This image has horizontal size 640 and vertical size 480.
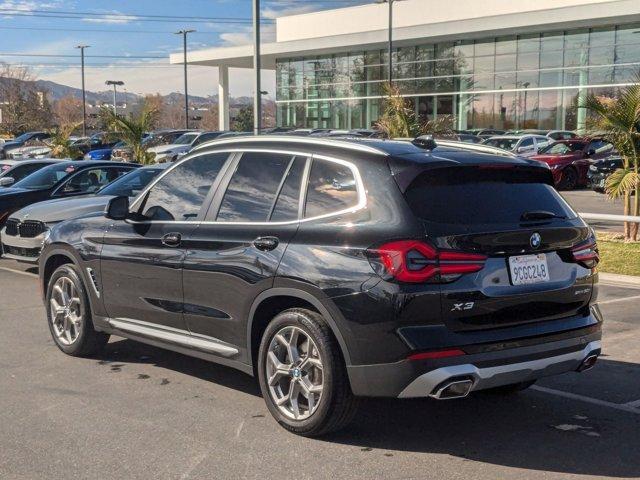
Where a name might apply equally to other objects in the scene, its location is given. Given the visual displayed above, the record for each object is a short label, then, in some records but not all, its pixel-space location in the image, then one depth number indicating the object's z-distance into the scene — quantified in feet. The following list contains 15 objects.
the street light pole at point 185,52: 209.91
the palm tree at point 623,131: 44.06
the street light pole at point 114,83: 287.24
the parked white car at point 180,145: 103.71
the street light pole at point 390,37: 130.11
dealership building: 135.85
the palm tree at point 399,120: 58.34
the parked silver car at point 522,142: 90.46
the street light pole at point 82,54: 257.01
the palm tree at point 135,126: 76.02
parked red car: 84.02
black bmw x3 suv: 14.48
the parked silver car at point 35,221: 34.55
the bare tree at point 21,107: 234.79
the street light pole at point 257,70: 66.86
